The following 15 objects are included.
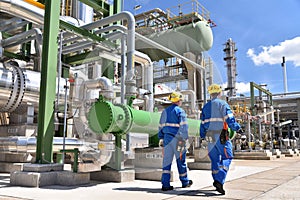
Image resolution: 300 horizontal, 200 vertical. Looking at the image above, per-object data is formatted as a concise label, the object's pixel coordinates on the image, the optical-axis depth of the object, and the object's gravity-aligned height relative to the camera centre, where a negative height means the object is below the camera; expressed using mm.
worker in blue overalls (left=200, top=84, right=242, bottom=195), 3549 -36
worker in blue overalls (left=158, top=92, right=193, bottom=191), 3830 -117
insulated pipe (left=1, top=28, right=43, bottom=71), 6050 +2026
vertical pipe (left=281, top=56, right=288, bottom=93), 23566 +5242
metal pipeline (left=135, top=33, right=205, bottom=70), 7054 +2297
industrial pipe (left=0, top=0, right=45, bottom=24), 5478 +2385
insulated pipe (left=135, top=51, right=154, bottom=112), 7680 +1755
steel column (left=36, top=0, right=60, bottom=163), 4289 +696
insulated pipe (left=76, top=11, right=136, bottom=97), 4824 +1714
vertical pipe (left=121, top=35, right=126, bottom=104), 5180 +1227
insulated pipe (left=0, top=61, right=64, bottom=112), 5164 +801
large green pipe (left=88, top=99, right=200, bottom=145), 3982 +183
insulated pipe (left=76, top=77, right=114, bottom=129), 4633 +786
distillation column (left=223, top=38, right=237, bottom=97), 27078 +6500
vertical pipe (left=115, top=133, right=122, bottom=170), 4496 -262
